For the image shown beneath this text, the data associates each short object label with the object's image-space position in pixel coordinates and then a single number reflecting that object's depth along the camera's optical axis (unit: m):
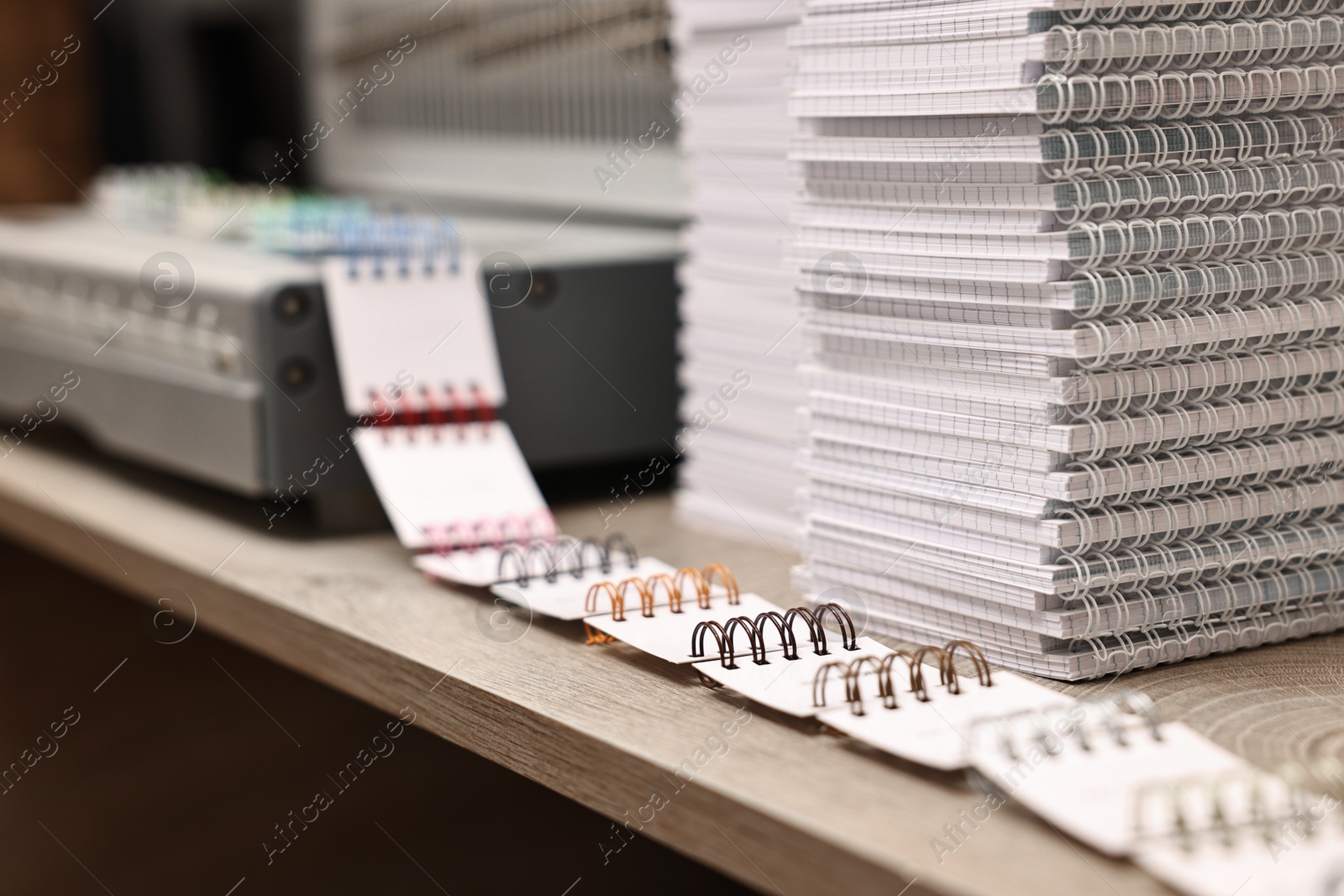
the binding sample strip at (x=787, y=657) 0.88
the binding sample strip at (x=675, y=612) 0.91
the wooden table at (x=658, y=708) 0.83
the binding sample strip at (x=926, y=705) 0.85
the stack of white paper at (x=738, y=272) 1.01
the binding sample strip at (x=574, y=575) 0.95
